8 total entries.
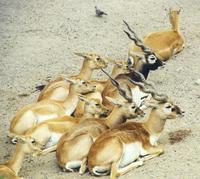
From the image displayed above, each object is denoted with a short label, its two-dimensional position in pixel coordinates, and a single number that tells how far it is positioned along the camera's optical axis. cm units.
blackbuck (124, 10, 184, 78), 2055
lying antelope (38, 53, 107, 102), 1909
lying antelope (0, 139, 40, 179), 1561
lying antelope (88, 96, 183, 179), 1535
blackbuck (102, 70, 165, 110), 1812
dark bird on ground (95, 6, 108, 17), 2727
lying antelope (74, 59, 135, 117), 1886
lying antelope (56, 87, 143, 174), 1580
